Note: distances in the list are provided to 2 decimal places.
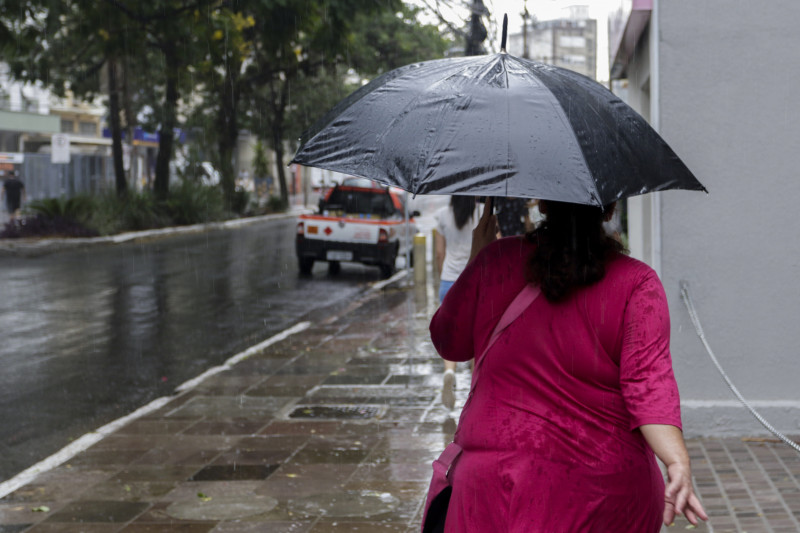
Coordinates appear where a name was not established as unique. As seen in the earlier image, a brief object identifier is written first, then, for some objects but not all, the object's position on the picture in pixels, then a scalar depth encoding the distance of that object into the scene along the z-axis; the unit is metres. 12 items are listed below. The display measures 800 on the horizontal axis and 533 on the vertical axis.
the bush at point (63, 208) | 25.91
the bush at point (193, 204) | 31.50
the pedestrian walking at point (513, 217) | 7.95
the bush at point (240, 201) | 37.91
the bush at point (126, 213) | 26.61
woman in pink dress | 2.38
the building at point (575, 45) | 103.34
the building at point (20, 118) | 45.34
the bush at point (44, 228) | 24.67
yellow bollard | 15.05
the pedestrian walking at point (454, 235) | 7.80
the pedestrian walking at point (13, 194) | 30.33
